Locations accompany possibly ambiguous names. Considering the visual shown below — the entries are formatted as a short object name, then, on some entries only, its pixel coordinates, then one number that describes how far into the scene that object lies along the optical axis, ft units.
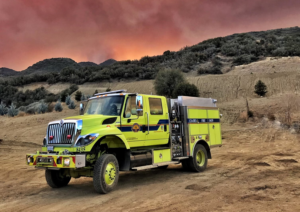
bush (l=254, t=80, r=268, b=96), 107.76
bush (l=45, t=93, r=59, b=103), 139.34
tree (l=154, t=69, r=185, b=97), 121.80
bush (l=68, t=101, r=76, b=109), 103.77
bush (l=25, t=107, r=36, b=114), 104.29
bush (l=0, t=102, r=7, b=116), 102.94
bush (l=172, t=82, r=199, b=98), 103.24
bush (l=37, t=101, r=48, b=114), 101.99
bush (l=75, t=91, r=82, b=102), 134.82
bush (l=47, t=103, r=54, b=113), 104.26
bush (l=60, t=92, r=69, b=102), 132.56
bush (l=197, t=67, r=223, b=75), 177.82
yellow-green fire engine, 23.85
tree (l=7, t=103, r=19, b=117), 96.63
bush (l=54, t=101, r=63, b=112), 99.60
